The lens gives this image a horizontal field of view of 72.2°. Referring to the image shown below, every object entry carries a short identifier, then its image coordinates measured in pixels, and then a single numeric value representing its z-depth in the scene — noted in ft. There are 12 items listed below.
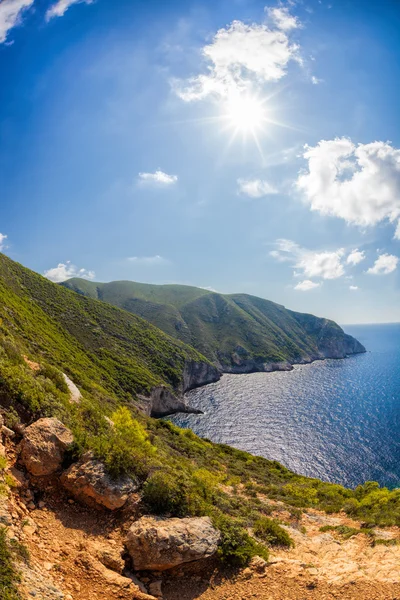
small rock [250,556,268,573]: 32.81
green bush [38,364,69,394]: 66.95
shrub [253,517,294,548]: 41.50
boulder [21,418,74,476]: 34.71
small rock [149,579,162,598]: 28.71
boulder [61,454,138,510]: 34.63
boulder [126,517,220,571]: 30.40
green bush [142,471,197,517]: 36.50
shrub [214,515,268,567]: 33.04
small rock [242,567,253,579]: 31.73
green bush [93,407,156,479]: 37.89
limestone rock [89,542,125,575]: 29.09
